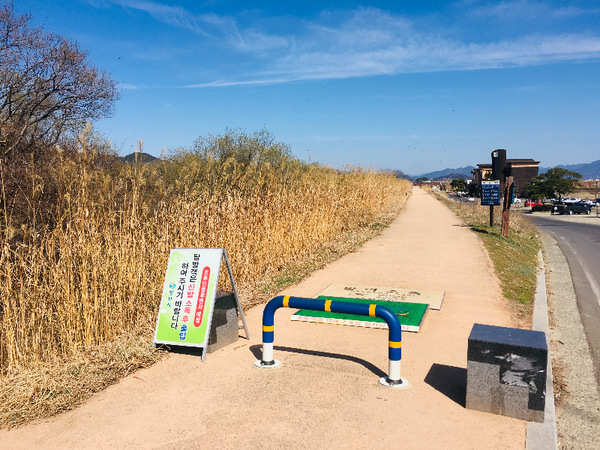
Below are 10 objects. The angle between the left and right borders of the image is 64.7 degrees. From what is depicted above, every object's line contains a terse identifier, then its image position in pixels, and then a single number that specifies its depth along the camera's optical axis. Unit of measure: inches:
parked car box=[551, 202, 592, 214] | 1514.5
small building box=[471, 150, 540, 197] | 3270.9
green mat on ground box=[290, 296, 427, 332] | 247.4
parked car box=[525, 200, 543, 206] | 1945.6
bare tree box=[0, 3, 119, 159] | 538.0
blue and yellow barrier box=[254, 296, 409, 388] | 171.6
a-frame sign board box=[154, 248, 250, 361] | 204.8
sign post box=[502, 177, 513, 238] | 575.6
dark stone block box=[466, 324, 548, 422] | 148.9
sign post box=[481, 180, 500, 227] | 624.4
